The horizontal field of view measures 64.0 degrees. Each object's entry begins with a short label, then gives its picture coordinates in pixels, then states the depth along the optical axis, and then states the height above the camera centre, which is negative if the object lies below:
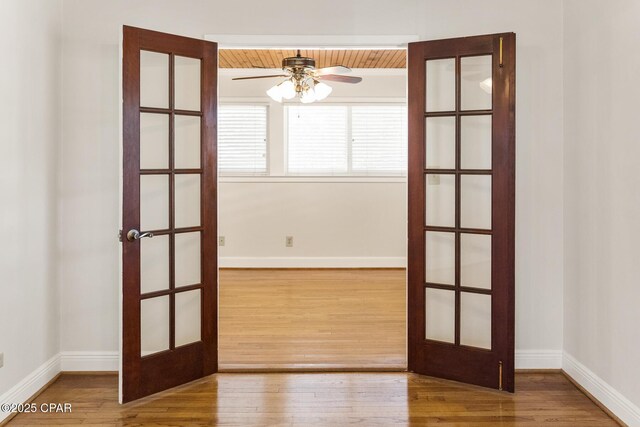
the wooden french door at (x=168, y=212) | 2.96 -0.04
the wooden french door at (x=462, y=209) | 3.12 -0.02
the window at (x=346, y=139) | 7.33 +0.96
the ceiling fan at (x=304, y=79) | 4.43 +1.16
